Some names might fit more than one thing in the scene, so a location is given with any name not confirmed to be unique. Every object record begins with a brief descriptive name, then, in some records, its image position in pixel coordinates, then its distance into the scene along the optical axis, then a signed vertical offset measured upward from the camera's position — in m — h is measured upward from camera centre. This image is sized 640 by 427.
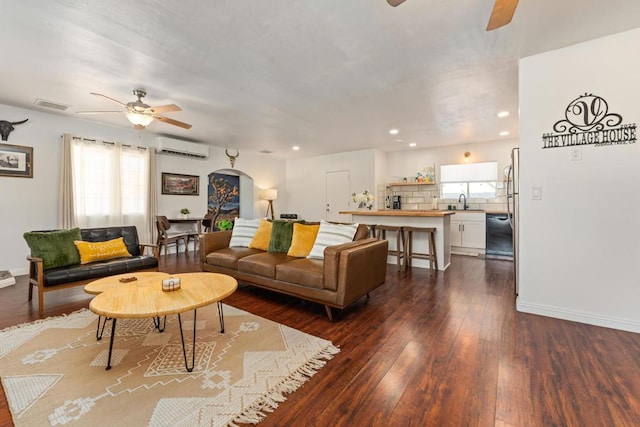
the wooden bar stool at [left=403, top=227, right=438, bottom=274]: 4.25 -0.58
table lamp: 7.93 +0.56
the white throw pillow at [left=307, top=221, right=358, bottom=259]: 3.00 -0.25
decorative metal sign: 2.35 +0.75
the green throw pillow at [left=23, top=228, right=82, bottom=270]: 2.88 -0.35
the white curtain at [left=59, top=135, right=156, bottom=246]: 4.54 +0.51
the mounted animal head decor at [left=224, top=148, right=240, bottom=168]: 7.04 +1.47
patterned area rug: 1.40 -0.99
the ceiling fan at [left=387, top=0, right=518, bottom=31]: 1.49 +1.14
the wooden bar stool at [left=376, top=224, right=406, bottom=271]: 4.49 -0.42
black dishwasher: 5.37 -0.50
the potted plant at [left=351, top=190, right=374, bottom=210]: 4.95 +0.27
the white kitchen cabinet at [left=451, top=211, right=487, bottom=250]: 5.77 -0.38
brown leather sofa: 2.49 -0.59
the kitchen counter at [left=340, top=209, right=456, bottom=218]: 4.21 -0.01
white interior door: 7.48 +0.52
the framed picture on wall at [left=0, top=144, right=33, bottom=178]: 4.02 +0.82
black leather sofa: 2.69 -0.57
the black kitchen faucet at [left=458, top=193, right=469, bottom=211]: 6.47 +0.29
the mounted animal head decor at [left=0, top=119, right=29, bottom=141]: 3.98 +1.27
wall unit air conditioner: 5.57 +1.42
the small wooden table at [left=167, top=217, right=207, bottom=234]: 5.81 -0.14
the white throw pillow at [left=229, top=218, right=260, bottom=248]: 3.90 -0.27
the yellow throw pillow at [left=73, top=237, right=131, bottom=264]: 3.13 -0.41
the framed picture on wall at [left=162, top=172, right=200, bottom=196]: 5.86 +0.67
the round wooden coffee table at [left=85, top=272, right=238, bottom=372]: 1.67 -0.57
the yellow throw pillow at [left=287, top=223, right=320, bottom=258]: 3.27 -0.31
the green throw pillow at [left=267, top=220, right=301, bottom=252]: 3.55 -0.30
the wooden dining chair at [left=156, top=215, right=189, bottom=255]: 5.34 -0.41
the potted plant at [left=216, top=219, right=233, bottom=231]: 4.51 -0.18
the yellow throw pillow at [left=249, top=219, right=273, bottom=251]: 3.74 -0.32
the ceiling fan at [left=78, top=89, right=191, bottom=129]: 3.29 +1.26
